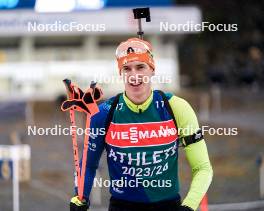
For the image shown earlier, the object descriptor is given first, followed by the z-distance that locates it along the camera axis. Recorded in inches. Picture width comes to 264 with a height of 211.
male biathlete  298.2
